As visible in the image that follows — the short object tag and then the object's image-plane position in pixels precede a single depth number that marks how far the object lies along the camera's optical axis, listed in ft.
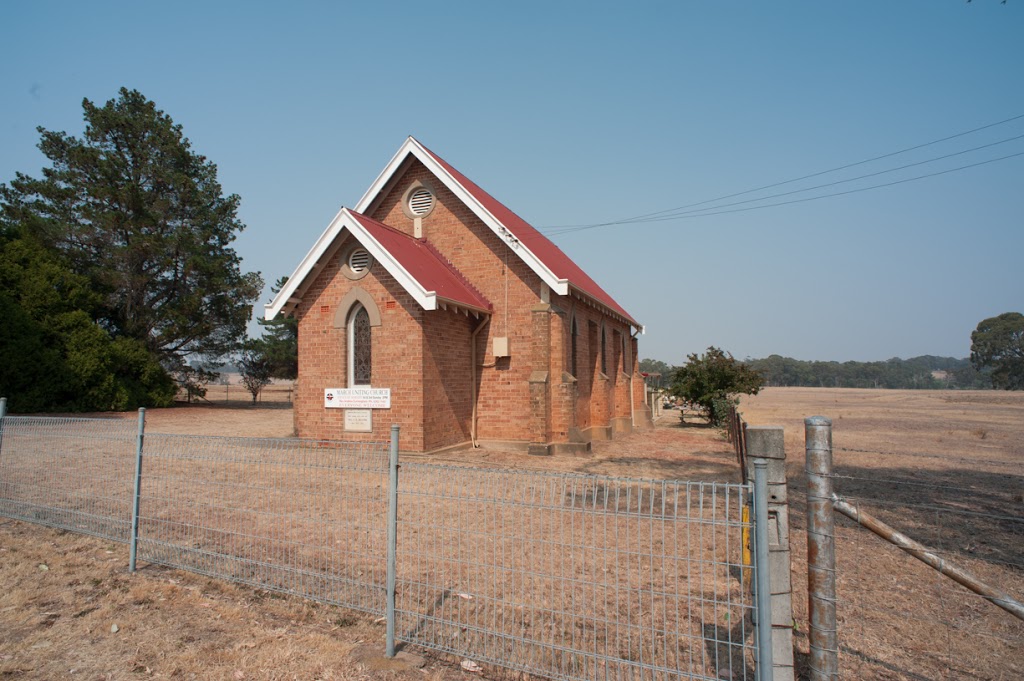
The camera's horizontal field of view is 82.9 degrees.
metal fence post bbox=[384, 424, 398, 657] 14.60
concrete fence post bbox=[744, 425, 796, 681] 10.59
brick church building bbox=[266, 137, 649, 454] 46.93
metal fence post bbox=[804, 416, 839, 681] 10.66
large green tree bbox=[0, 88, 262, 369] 95.86
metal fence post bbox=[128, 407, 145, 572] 20.75
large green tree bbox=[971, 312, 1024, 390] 341.21
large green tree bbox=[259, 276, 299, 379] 144.53
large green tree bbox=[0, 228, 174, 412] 76.33
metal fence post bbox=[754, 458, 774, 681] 10.15
